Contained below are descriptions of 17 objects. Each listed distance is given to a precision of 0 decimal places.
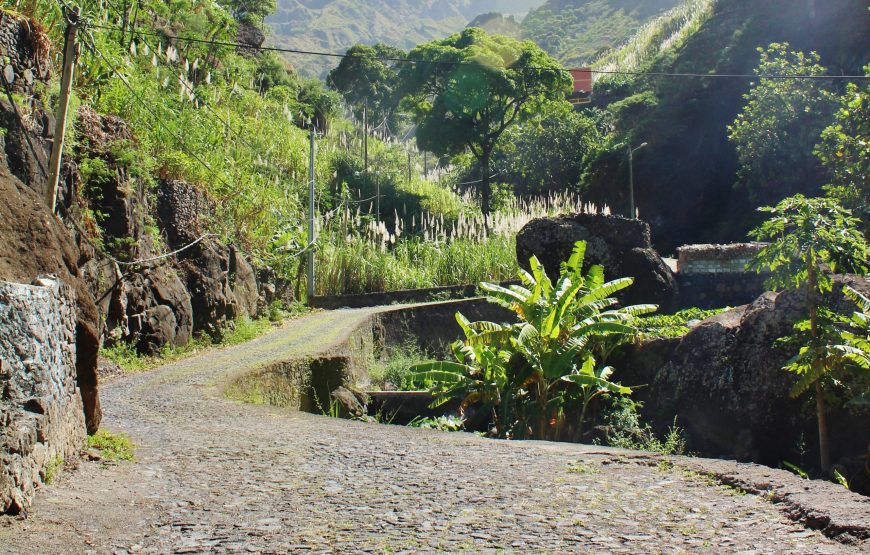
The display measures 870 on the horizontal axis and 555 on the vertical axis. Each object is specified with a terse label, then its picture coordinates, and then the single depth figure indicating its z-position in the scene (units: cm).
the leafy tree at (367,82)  5662
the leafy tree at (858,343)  820
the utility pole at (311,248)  2055
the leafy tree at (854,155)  1672
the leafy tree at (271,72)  3769
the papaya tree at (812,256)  859
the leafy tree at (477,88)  3831
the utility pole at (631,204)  3353
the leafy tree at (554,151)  4900
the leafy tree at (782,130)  3478
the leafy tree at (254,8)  4609
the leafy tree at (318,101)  3956
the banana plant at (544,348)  1148
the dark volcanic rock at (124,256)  1159
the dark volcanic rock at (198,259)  1407
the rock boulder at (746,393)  994
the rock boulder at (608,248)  1708
